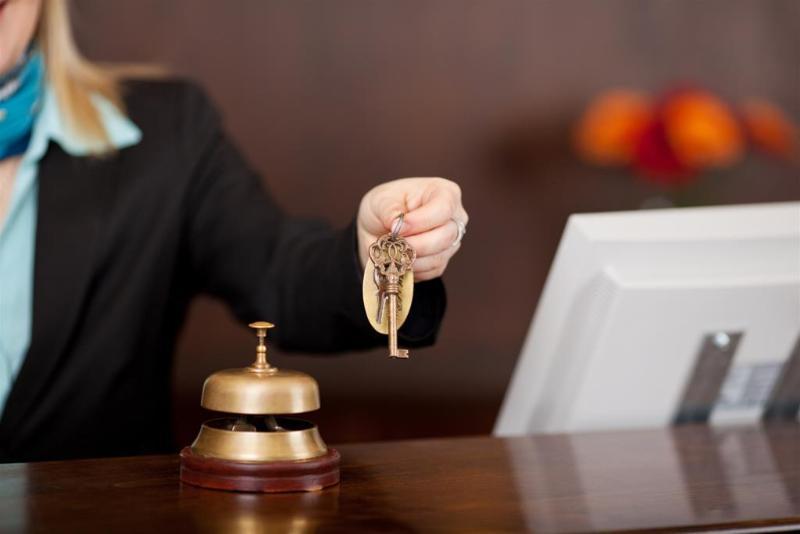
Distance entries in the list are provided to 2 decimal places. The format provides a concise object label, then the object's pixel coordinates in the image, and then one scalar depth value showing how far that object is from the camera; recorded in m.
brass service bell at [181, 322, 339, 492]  1.37
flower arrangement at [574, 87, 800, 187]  2.99
